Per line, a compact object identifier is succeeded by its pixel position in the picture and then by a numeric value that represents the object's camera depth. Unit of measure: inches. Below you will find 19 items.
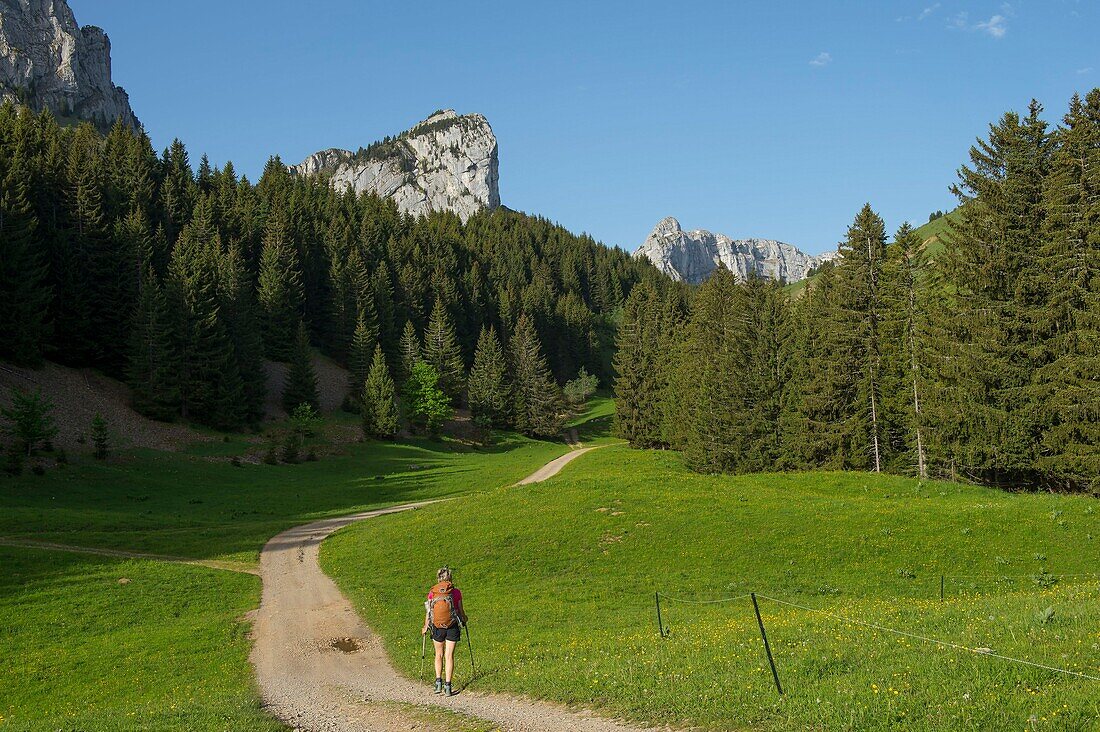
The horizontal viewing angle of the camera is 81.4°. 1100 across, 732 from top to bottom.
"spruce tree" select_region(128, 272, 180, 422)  2615.7
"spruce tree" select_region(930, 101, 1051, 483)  1406.3
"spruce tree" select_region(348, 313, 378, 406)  3767.2
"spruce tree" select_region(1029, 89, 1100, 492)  1288.1
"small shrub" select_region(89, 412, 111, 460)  1963.6
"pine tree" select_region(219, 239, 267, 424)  3006.9
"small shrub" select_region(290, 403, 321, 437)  2847.0
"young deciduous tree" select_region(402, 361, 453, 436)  3427.7
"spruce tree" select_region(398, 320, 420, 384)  3991.1
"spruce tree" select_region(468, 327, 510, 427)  3757.4
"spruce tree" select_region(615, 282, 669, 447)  3043.8
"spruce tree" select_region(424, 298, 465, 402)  4133.9
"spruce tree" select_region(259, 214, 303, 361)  3823.8
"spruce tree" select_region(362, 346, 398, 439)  3134.8
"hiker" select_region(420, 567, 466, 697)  555.5
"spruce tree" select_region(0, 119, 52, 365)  2491.4
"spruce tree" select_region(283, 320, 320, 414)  3257.9
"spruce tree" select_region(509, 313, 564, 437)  3863.2
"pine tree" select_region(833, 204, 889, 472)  1697.8
